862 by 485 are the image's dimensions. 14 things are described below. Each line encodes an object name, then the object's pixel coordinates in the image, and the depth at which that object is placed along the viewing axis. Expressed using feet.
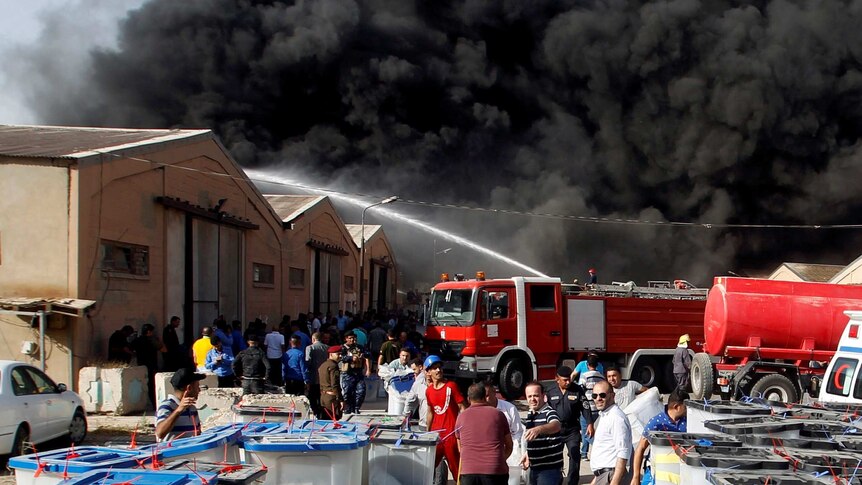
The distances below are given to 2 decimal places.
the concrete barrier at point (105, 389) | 40.93
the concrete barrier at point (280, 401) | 31.79
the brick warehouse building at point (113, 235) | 41.68
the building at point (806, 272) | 113.91
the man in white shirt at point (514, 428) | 22.30
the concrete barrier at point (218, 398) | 35.49
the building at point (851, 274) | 97.35
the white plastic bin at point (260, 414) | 21.31
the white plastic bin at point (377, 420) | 20.40
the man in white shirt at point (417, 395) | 26.30
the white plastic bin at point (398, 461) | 19.01
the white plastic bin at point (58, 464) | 14.07
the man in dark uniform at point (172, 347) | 46.55
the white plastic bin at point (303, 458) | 16.43
